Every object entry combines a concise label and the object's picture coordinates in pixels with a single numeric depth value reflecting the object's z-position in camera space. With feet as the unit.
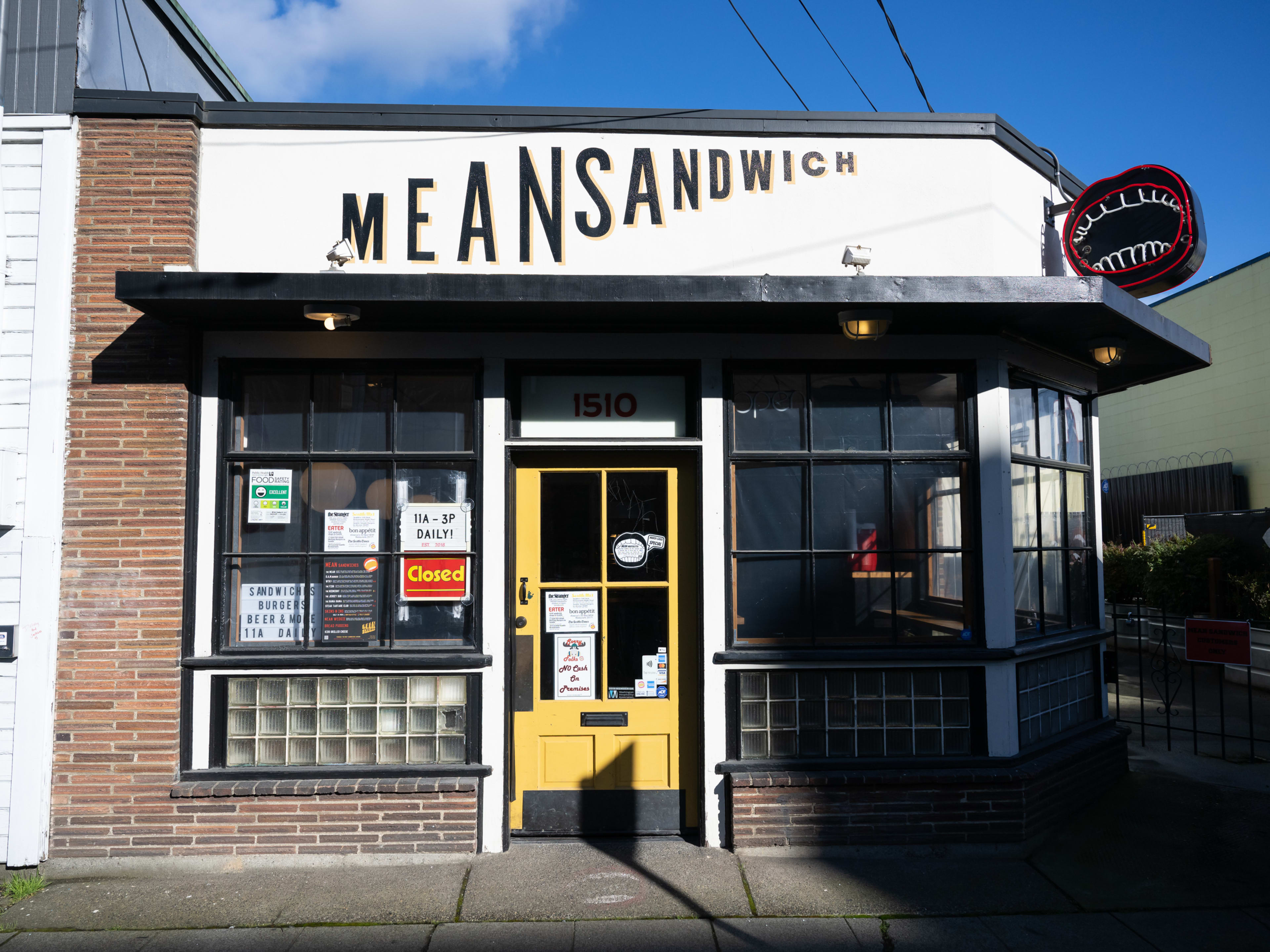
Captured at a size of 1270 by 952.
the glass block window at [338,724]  16.96
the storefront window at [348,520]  17.22
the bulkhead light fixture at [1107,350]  18.58
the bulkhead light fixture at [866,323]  16.58
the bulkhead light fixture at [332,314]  15.92
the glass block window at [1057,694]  18.56
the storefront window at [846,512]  17.66
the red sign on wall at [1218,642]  22.93
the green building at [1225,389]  50.67
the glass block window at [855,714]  17.34
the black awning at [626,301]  15.62
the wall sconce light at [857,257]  16.62
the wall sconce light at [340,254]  16.42
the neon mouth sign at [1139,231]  17.84
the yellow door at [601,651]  17.35
